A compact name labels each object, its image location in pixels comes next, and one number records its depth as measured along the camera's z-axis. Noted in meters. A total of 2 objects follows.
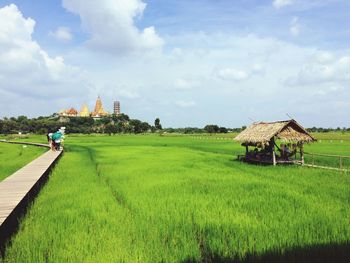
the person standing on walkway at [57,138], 22.56
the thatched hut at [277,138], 16.81
